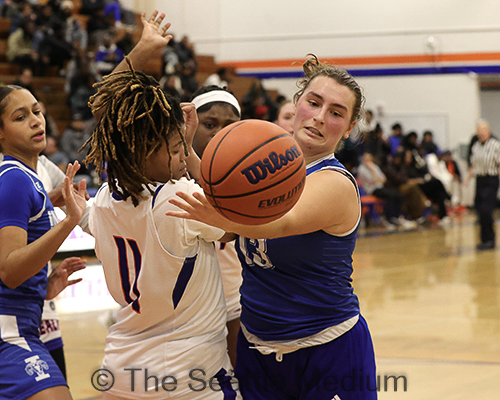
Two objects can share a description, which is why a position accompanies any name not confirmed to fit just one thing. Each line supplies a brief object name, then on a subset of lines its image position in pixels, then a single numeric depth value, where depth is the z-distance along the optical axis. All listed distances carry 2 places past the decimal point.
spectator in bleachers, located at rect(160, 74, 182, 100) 12.96
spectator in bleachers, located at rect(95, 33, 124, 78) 13.26
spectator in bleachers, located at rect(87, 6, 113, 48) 15.14
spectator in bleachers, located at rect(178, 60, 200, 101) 13.92
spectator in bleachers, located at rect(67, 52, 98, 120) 12.46
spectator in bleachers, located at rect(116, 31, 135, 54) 14.06
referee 11.08
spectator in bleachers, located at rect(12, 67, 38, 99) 11.72
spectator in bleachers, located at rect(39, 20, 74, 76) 13.62
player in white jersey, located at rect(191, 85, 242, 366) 3.05
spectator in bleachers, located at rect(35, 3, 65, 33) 13.91
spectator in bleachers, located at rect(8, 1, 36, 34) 13.64
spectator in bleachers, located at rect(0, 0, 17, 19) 14.59
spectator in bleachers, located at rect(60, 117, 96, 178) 10.98
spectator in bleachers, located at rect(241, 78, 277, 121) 15.28
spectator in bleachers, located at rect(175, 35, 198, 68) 15.93
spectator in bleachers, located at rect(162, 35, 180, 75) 14.75
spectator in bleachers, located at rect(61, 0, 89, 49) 14.15
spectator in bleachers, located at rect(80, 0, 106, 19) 15.88
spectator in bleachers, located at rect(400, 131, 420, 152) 16.75
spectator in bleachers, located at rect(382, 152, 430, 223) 14.74
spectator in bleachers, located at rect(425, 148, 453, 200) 16.66
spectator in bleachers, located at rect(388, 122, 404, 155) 17.56
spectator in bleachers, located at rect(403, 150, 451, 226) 15.33
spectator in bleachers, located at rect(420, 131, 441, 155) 17.59
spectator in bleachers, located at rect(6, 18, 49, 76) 13.34
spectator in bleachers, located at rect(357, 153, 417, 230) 14.06
